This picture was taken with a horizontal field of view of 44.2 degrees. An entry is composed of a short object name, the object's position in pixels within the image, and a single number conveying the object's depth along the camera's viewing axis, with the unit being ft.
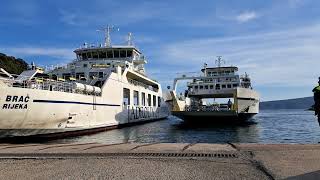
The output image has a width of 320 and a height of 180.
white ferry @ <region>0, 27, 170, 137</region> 65.82
